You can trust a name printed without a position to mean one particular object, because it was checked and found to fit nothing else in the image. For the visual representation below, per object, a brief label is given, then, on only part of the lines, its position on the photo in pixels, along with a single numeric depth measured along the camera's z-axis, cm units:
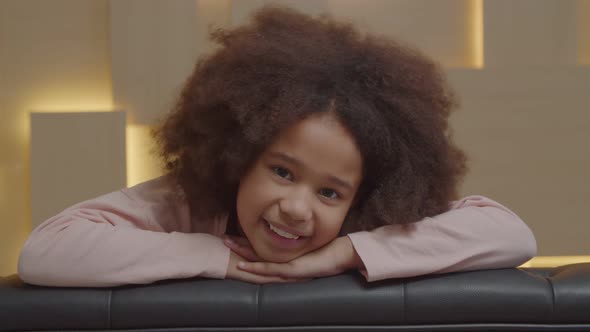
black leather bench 81
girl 87
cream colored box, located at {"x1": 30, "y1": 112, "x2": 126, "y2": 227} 218
